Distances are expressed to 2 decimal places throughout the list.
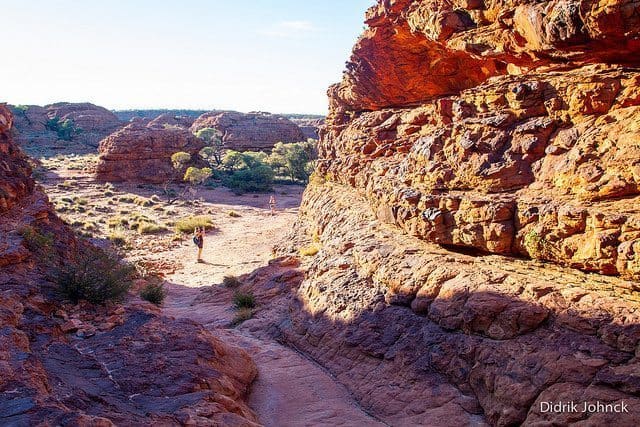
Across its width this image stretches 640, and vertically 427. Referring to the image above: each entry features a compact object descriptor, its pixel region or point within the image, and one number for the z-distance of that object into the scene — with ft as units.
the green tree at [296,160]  173.88
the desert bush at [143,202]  119.03
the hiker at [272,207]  116.98
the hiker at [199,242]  72.95
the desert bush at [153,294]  41.04
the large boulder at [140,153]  142.31
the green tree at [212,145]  193.67
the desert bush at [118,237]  76.07
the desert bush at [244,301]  44.13
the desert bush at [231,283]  52.85
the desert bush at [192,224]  93.40
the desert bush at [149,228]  90.84
